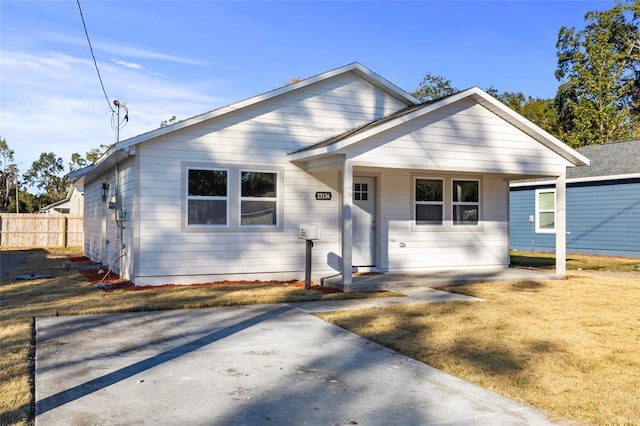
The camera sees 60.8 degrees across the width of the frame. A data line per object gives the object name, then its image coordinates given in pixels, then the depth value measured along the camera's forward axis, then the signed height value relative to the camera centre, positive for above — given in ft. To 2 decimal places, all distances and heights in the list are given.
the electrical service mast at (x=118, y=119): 46.34 +8.72
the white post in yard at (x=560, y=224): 39.65 -0.27
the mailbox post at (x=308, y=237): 34.60 -1.10
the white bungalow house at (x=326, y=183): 35.12 +2.68
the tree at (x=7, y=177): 197.35 +15.41
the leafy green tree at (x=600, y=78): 107.86 +30.00
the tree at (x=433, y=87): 145.38 +35.81
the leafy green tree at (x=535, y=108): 122.93 +31.30
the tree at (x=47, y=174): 230.48 +19.14
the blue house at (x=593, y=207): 59.21 +1.56
